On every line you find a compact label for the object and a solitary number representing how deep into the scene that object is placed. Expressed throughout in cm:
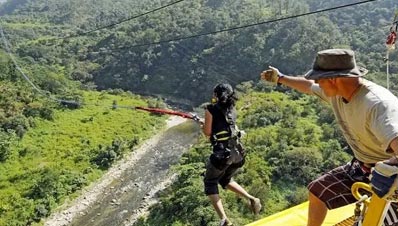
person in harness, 361
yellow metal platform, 338
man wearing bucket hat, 158
